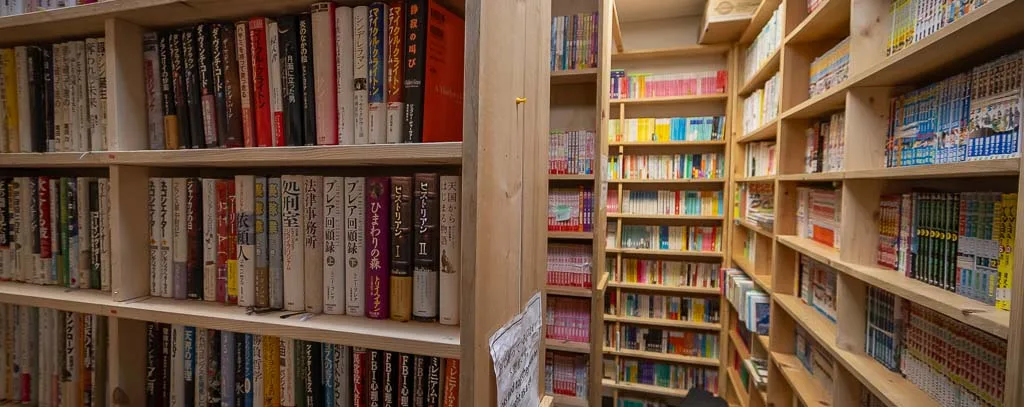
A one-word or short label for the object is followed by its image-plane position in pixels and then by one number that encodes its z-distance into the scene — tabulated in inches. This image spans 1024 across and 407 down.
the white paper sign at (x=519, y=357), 29.9
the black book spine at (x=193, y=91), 37.0
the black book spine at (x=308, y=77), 33.0
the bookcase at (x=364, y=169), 26.0
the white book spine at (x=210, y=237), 37.3
